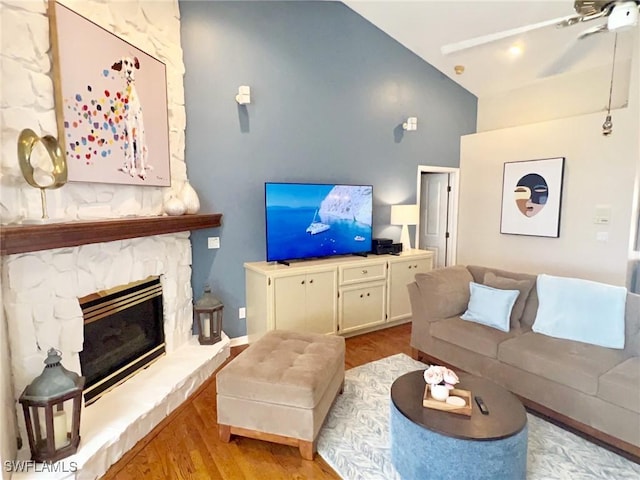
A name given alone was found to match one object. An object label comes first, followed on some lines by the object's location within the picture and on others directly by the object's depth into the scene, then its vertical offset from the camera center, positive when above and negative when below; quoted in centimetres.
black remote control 179 -102
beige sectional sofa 206 -101
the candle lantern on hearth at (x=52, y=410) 171 -100
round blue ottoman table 162 -109
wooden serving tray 177 -100
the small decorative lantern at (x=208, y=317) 313 -98
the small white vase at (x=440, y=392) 185 -97
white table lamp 436 -10
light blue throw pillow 282 -80
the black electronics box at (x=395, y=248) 424 -49
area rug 193 -142
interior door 543 -12
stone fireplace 183 -74
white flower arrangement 189 -90
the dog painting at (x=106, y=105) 203 +66
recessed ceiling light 411 +183
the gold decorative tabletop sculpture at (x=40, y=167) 172 +20
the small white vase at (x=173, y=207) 279 -1
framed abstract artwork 423 +12
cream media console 334 -88
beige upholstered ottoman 201 -110
